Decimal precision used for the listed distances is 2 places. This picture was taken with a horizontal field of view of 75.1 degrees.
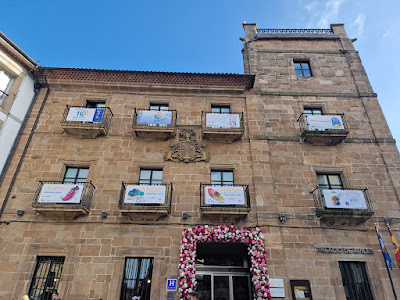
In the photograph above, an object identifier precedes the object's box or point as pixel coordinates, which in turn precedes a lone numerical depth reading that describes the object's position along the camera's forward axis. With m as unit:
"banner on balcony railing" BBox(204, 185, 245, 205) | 9.20
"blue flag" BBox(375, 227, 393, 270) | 8.73
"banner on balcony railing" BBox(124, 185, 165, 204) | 9.09
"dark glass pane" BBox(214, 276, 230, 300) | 9.08
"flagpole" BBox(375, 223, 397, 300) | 8.32
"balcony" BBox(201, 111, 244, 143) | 10.85
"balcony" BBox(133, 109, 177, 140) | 10.80
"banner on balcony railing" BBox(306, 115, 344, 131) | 10.95
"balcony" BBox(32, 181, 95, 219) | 8.93
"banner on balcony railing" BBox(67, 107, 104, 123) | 10.80
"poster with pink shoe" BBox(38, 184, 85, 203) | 8.98
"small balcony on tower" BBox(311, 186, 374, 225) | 9.13
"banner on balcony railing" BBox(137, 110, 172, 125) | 10.97
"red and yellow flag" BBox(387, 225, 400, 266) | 8.76
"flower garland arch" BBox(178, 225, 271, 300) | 8.24
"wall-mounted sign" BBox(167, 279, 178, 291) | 8.39
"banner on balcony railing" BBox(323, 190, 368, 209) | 9.21
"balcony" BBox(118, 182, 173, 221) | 9.02
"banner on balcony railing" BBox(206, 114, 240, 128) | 11.00
